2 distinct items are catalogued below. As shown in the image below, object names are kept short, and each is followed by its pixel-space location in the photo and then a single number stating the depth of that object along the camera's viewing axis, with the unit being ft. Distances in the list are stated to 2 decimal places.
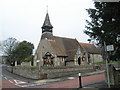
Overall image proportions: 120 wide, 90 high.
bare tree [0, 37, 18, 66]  99.62
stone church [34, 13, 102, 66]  77.94
